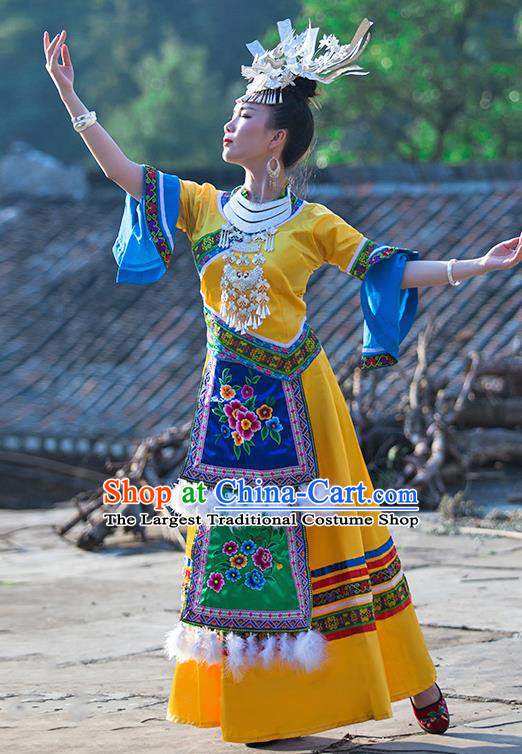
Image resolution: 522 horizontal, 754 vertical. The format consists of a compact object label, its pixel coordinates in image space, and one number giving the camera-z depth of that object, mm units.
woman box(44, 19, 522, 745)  7461
